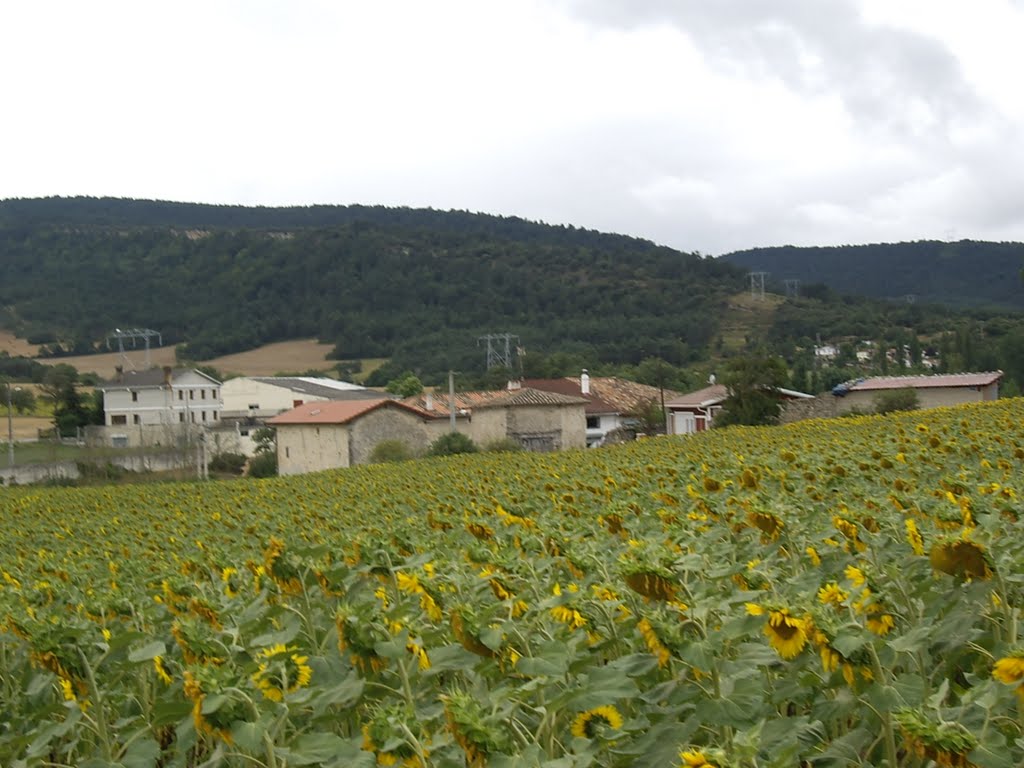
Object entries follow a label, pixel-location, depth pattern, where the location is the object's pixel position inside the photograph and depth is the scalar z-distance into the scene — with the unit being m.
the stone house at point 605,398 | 56.81
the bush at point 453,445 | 38.88
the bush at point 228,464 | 52.81
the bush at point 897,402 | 34.22
